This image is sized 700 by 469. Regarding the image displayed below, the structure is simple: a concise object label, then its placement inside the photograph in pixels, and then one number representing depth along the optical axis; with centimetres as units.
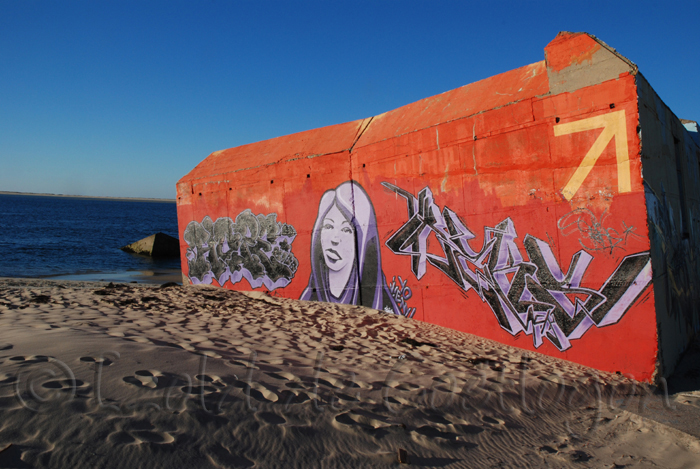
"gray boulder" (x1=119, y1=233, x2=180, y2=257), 2698
